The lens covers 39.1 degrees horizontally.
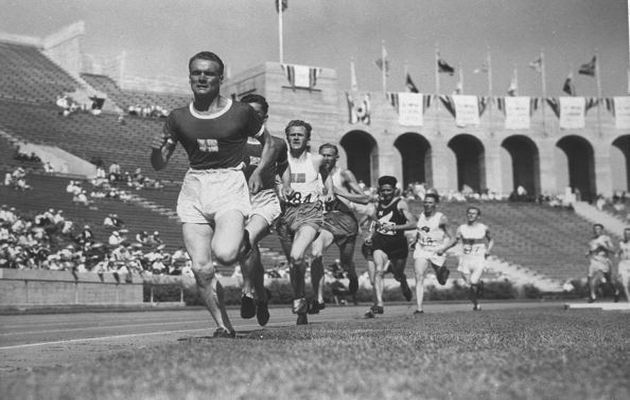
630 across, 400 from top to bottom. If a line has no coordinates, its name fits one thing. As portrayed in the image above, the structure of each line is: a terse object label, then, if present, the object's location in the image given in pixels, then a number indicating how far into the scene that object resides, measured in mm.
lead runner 7293
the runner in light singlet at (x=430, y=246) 15188
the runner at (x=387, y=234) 14000
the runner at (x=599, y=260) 23688
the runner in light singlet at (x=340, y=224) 12383
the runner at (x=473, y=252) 17391
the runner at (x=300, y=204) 10703
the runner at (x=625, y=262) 23016
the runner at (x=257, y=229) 8310
